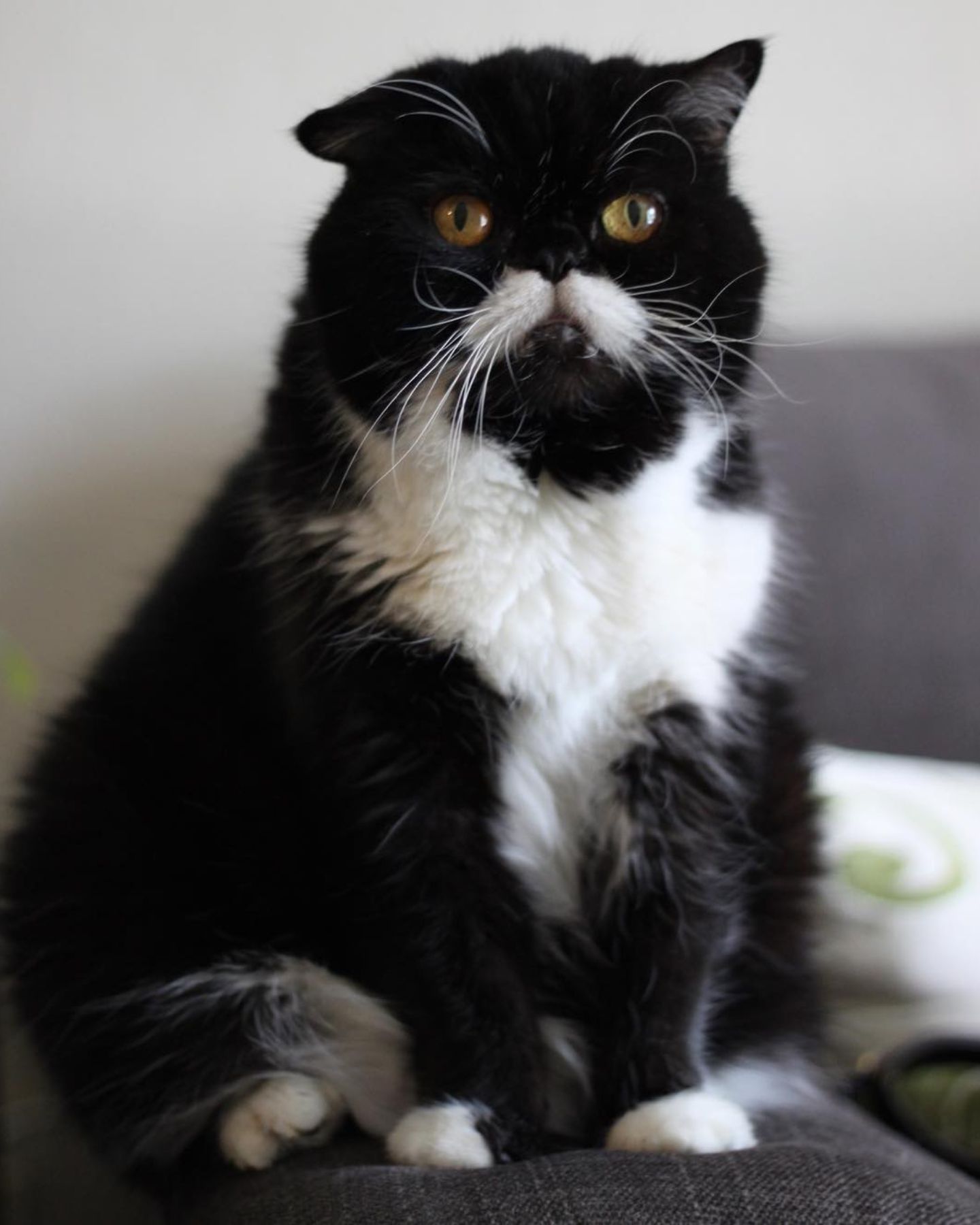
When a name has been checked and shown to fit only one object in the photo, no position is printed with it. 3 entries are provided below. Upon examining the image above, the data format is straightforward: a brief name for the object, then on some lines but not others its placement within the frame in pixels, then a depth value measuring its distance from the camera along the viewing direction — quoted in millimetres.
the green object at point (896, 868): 632
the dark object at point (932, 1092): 575
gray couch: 701
